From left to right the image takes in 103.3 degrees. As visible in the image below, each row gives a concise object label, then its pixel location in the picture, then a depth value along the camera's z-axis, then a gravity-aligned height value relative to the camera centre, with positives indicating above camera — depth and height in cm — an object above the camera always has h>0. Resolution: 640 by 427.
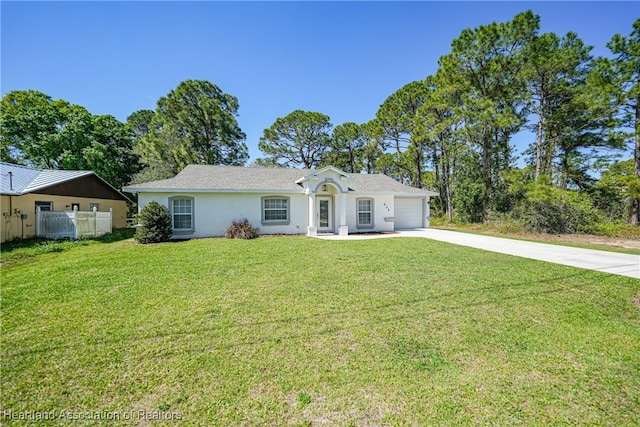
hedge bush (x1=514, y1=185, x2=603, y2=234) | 1418 -21
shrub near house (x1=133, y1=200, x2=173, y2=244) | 1127 -55
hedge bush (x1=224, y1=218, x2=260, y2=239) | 1277 -98
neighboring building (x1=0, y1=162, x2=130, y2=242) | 1110 +102
